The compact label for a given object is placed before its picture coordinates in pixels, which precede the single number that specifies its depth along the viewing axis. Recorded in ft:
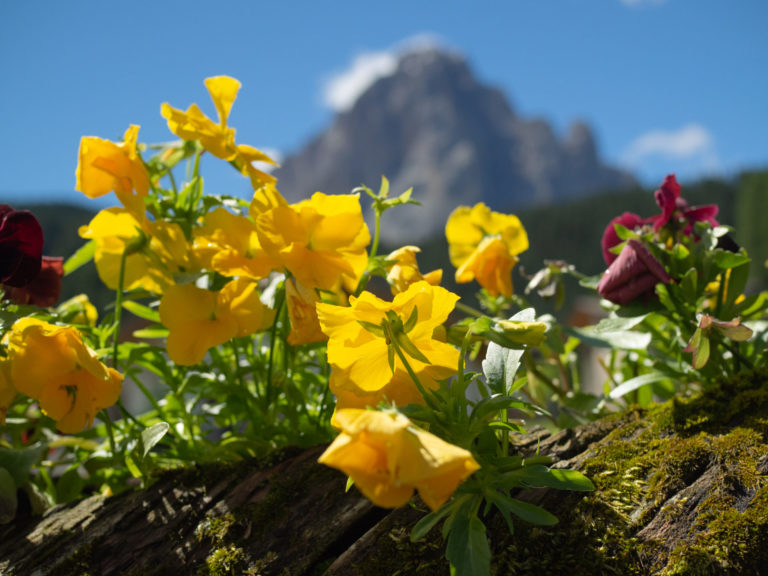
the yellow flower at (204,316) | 1.50
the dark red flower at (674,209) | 1.69
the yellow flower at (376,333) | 1.23
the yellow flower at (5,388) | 1.41
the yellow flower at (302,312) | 1.42
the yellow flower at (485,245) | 1.71
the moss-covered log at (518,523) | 1.27
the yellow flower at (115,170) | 1.49
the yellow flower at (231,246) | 1.48
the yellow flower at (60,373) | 1.37
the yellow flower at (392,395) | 1.28
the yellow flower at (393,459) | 1.07
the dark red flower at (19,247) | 1.49
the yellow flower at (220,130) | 1.53
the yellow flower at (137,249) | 1.53
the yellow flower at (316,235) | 1.42
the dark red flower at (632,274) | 1.56
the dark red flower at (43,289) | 1.63
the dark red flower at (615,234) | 1.74
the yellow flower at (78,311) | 1.69
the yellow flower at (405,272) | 1.43
